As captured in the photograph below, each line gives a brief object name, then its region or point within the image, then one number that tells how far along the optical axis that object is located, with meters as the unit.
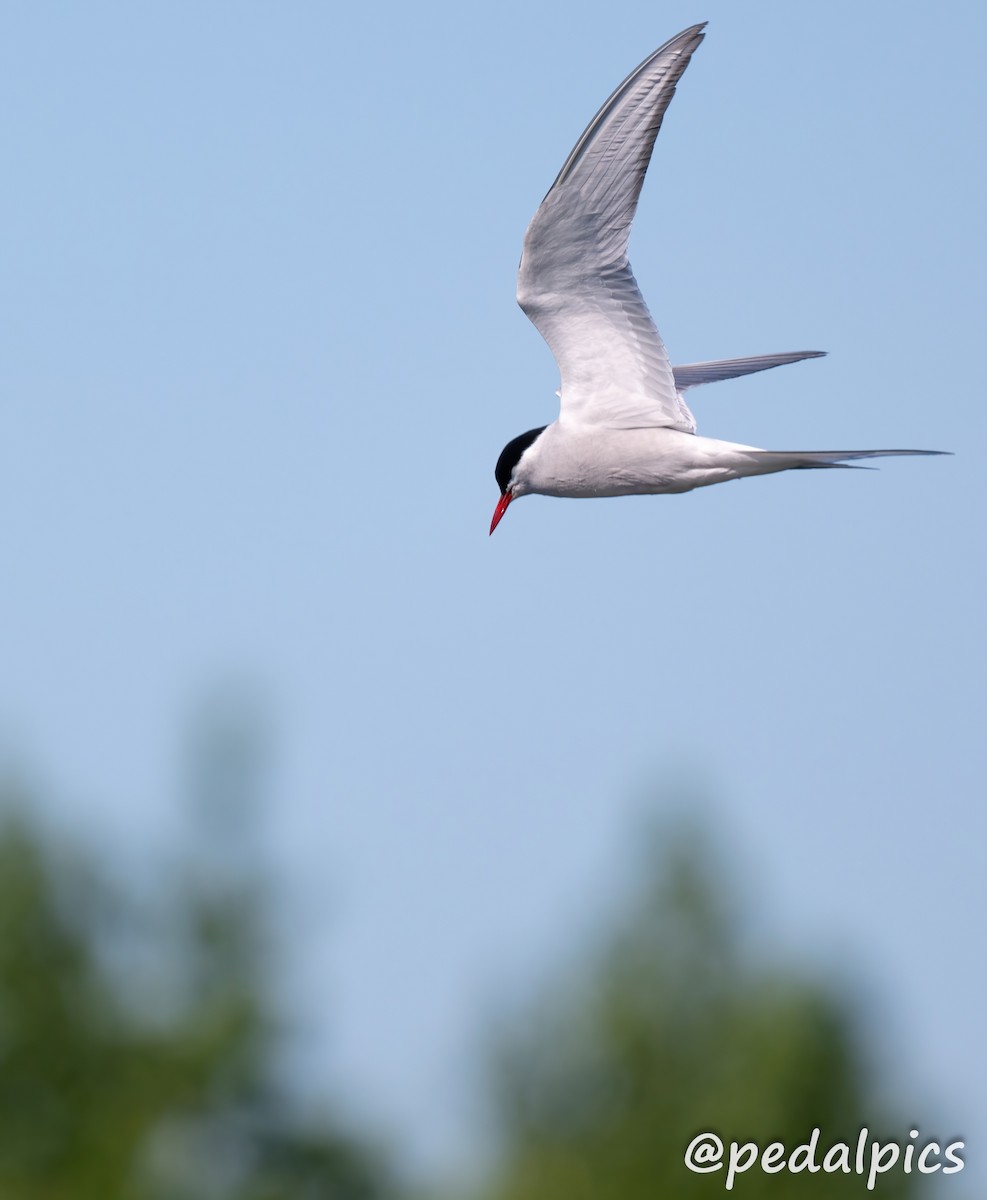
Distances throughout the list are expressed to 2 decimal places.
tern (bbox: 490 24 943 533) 8.07
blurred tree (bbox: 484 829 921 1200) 18.12
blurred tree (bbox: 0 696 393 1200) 22.42
